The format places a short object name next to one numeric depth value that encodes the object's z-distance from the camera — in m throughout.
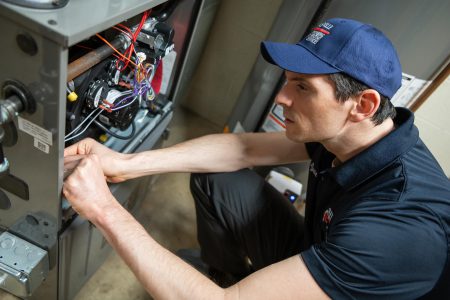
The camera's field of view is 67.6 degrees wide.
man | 0.63
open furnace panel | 0.46
